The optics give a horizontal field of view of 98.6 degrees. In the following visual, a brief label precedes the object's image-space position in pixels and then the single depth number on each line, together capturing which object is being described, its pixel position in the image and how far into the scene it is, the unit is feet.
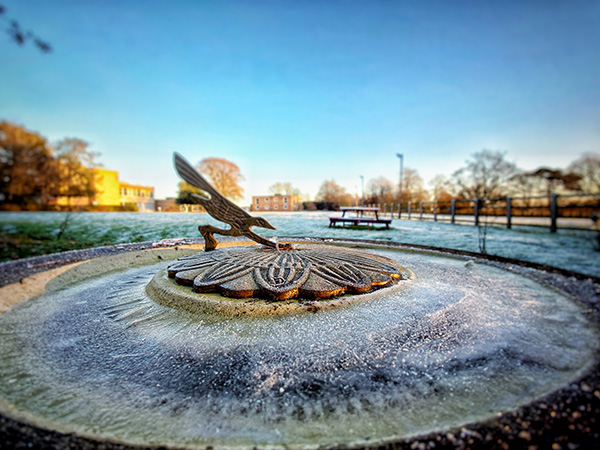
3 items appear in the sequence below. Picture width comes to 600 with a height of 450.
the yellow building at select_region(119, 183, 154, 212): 99.64
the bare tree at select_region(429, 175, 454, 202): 92.58
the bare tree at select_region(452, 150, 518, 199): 74.49
